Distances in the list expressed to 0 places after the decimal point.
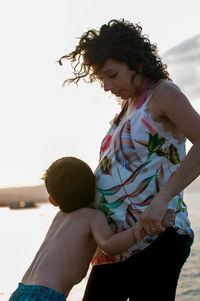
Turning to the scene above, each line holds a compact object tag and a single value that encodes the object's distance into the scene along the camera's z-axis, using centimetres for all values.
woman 216
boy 219
